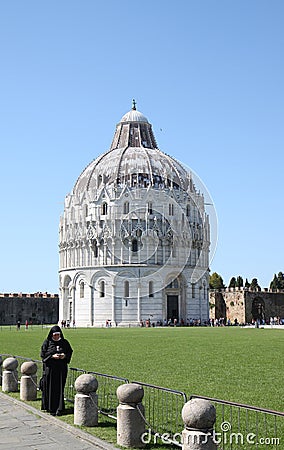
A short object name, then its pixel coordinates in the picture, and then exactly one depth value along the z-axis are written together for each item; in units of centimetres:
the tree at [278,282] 11278
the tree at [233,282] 11920
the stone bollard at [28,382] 1296
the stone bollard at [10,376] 1403
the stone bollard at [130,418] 893
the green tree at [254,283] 11539
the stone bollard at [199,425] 741
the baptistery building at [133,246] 8081
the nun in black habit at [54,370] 1141
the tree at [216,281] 12112
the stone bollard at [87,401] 1018
